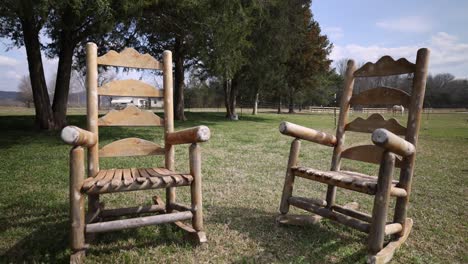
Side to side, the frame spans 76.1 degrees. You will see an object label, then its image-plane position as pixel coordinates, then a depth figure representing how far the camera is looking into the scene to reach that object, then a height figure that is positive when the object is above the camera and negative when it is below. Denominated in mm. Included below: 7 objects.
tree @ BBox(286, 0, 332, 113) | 25859 +3526
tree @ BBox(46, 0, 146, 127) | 6965 +1831
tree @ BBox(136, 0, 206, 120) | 9680 +2571
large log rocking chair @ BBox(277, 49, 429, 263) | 2189 -519
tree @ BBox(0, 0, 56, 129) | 9758 +832
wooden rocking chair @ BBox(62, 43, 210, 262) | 2082 -569
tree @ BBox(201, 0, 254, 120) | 10273 +2214
